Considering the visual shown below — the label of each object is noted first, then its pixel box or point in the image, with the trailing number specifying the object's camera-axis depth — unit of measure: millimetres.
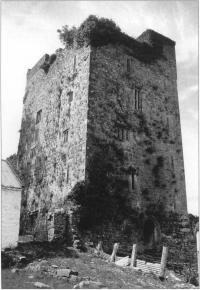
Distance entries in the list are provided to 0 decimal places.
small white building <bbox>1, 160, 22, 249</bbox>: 17609
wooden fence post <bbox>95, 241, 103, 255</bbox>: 19580
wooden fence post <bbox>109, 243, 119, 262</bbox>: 18281
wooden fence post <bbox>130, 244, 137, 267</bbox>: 16814
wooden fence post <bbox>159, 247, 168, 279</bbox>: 15087
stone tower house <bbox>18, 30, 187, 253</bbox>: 23516
